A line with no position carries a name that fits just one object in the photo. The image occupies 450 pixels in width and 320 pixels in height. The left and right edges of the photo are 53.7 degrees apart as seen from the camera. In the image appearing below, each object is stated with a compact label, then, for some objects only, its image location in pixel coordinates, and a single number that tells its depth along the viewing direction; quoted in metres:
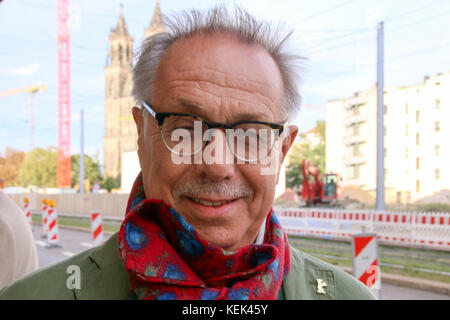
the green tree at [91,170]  48.81
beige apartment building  35.75
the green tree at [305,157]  48.33
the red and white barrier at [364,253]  4.39
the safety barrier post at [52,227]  12.10
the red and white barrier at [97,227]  8.61
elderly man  1.06
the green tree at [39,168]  46.84
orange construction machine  21.19
